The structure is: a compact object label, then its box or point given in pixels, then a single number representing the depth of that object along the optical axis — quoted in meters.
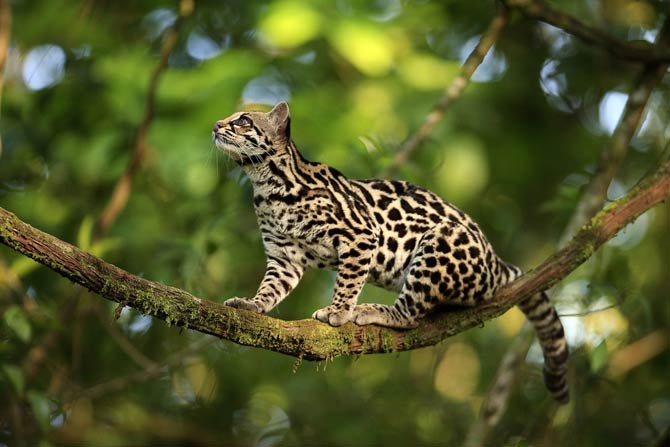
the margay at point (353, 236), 13.85
